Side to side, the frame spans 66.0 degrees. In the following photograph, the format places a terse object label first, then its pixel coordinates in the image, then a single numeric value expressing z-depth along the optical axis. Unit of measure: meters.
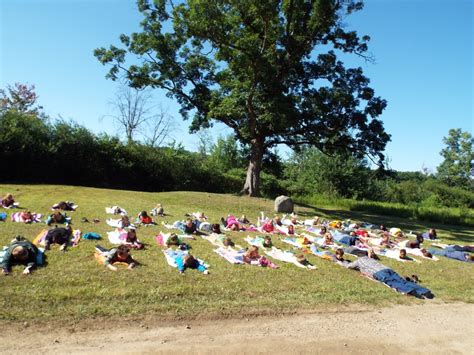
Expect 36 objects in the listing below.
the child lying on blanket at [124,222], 12.51
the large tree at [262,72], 20.28
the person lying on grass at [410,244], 13.54
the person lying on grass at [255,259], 9.74
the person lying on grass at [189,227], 12.79
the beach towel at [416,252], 12.81
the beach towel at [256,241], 12.05
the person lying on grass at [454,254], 13.05
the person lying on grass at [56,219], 11.72
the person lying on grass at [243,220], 15.75
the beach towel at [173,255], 8.91
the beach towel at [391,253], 12.14
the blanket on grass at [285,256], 10.07
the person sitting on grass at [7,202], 13.77
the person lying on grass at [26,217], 11.84
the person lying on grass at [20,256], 7.34
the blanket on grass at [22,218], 11.85
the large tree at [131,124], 44.56
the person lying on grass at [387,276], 8.57
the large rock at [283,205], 20.17
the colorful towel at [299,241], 12.53
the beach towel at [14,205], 13.74
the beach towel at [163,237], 10.84
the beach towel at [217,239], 11.43
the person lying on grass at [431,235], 17.03
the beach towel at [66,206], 14.45
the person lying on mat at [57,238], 9.10
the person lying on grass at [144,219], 13.73
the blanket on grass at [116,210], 14.99
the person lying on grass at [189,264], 8.59
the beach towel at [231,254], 9.77
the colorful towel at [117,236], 10.30
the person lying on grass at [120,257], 8.38
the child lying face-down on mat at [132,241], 10.01
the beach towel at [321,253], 11.24
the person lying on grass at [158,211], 15.83
